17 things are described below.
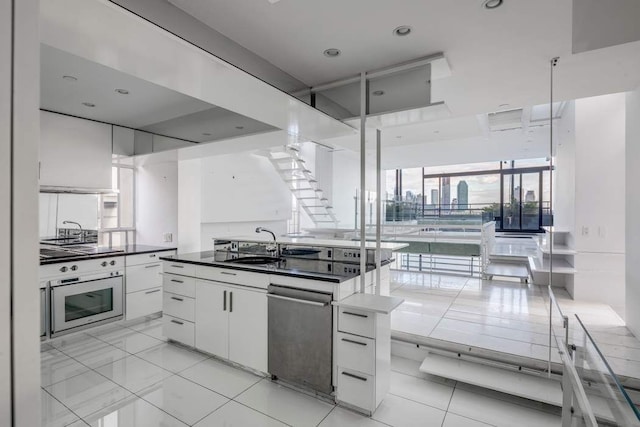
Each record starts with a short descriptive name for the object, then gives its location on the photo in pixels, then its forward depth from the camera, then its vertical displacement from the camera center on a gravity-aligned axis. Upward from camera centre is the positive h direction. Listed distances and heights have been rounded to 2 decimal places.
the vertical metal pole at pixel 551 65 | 2.25 +1.15
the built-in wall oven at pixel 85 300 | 3.25 -0.96
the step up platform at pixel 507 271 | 5.11 -0.97
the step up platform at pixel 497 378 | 2.29 -1.29
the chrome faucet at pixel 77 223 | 3.92 -0.13
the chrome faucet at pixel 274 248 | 3.48 -0.38
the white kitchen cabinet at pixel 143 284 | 3.88 -0.91
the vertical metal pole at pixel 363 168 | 2.57 +0.39
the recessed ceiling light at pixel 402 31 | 1.92 +1.13
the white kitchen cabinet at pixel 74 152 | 3.55 +0.72
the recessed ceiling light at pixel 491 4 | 1.67 +1.12
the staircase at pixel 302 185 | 6.79 +0.68
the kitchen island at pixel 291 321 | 2.23 -0.87
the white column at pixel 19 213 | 0.70 +0.00
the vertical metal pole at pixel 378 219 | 2.79 -0.05
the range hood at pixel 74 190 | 3.59 +0.27
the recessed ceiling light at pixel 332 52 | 2.22 +1.15
